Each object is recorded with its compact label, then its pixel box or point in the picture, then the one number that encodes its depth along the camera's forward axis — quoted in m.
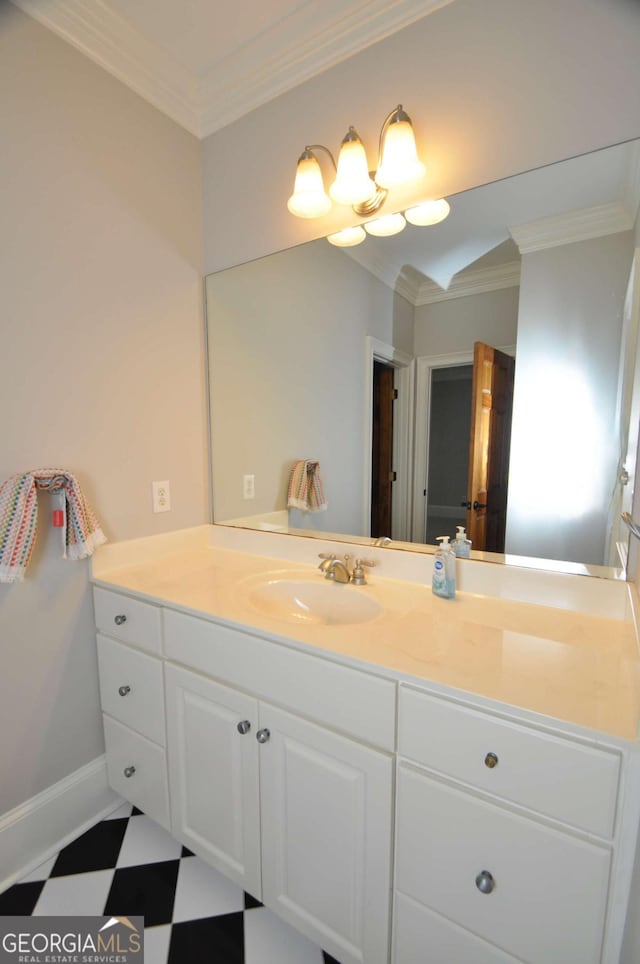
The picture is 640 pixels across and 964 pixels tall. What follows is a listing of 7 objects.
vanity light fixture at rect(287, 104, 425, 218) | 1.16
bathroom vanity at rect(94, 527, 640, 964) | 0.69
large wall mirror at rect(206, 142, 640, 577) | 1.04
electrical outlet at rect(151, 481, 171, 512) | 1.61
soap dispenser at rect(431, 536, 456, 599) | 1.19
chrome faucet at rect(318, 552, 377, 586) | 1.34
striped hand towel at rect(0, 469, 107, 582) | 1.14
